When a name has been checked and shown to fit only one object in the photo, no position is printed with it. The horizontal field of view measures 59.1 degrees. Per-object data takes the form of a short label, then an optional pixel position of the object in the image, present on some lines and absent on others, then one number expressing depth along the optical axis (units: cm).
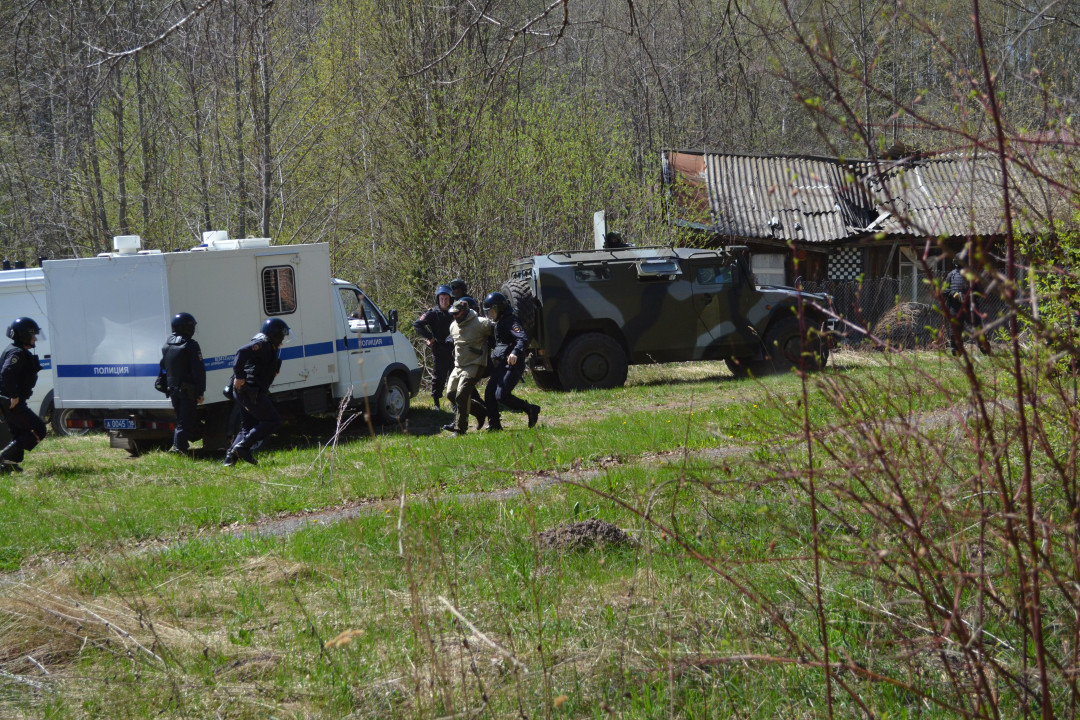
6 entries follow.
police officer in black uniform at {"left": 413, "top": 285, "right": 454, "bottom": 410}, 1383
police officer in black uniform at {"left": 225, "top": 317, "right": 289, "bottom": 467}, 987
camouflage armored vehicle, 1554
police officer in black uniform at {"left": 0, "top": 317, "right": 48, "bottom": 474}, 985
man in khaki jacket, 1127
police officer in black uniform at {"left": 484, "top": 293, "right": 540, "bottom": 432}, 1130
